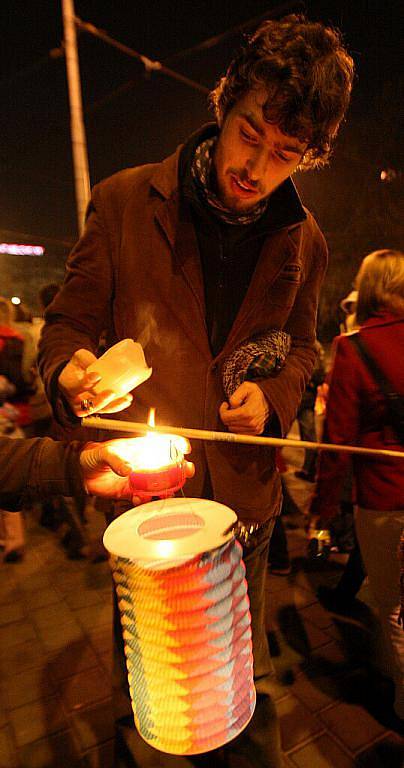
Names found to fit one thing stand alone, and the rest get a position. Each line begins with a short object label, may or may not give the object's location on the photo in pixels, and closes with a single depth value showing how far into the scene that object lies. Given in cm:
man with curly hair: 156
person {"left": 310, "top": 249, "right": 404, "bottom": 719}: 241
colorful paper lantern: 91
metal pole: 666
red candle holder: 109
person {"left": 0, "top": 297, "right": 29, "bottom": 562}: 422
